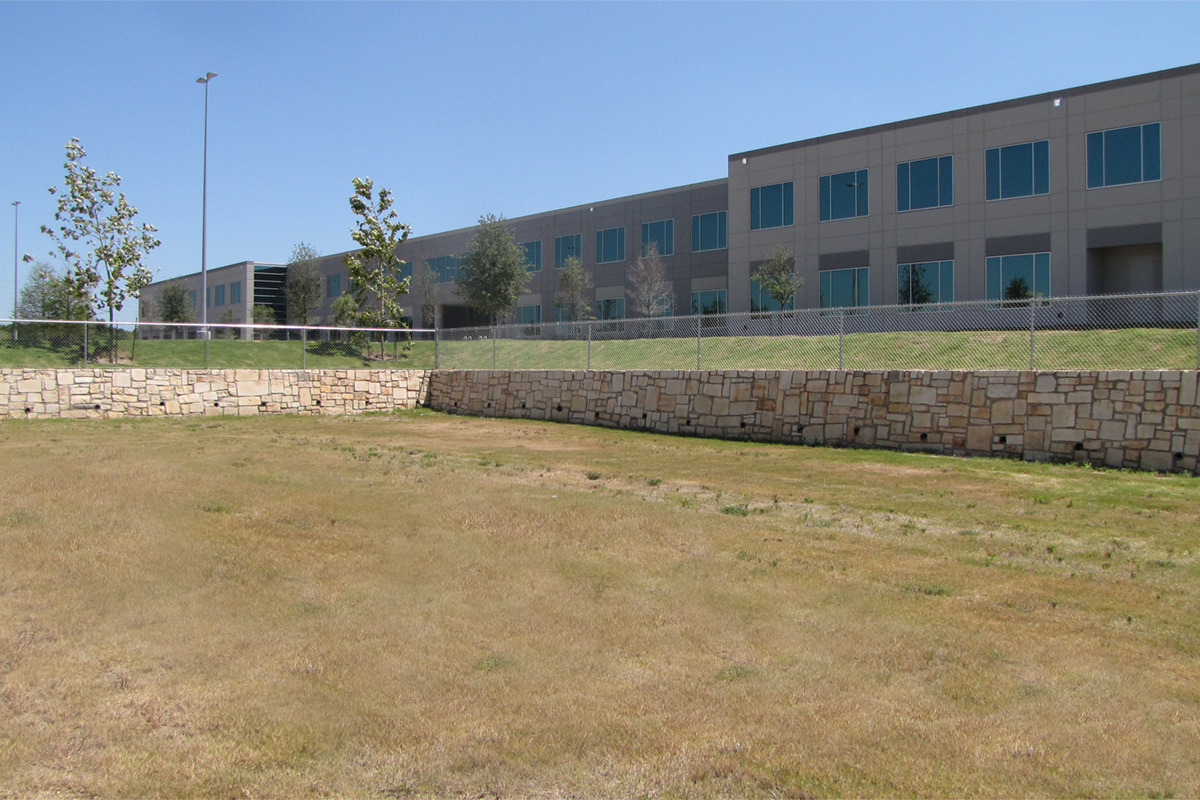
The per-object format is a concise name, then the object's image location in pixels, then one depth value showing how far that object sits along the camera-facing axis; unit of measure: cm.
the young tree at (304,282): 6356
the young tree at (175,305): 6900
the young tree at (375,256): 3688
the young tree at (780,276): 3644
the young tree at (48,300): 3475
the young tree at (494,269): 4603
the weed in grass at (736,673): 473
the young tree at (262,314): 6925
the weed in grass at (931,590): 622
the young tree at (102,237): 3209
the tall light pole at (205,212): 3391
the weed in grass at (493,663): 484
